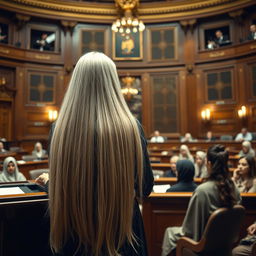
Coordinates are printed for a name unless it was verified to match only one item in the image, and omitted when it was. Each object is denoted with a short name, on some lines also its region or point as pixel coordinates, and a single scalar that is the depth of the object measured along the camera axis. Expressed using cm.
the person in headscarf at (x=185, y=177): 327
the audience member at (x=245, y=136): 1015
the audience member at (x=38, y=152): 920
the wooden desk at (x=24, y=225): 129
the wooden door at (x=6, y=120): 1152
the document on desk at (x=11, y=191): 146
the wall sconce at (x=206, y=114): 1211
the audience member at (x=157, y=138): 1154
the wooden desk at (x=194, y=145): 948
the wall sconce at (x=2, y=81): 1120
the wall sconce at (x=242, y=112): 1134
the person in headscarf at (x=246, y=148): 679
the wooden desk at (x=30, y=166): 650
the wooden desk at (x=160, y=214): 292
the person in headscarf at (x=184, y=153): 677
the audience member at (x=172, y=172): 508
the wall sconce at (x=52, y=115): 1216
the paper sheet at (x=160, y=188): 357
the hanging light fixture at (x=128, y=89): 1235
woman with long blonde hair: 102
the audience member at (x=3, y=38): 1184
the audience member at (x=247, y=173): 338
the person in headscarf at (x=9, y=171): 492
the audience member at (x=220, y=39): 1235
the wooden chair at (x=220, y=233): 189
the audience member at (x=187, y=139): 1073
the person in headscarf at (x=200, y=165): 539
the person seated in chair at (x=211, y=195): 204
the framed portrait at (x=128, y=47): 1305
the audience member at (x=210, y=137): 1083
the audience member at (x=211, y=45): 1259
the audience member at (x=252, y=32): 1141
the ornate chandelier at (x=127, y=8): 1255
